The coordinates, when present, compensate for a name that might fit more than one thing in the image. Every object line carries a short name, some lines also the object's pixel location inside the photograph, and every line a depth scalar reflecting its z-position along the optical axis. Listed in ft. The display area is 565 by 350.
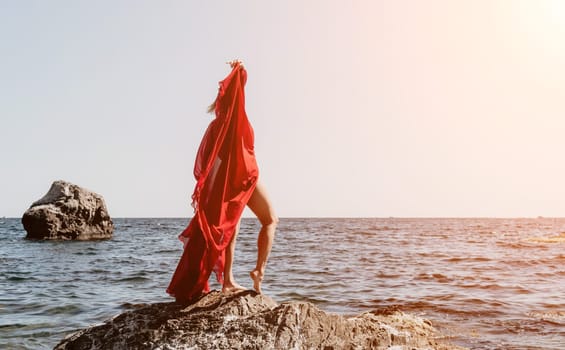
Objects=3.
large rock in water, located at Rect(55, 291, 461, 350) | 16.30
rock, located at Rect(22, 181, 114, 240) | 115.24
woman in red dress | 17.83
